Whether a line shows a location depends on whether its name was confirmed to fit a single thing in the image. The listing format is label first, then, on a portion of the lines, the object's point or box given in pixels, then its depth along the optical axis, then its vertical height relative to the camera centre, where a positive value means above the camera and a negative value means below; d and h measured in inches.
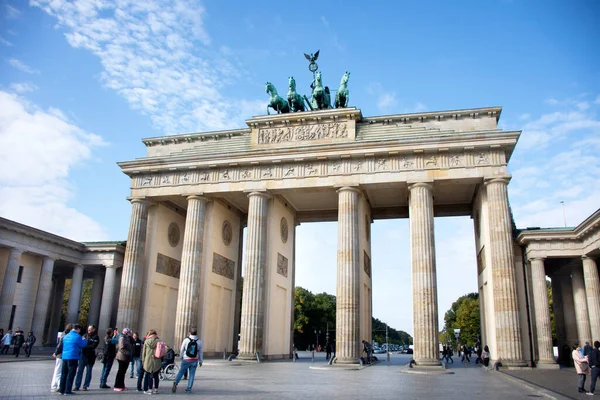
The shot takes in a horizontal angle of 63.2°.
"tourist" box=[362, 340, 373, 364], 1261.7 -46.1
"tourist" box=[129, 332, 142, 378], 626.9 -34.0
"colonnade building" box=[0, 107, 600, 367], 1133.7 +233.7
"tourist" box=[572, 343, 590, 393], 586.9 -37.9
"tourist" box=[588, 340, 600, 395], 593.3 -29.5
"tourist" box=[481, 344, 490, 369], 1182.8 -51.9
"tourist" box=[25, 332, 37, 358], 1128.2 -56.4
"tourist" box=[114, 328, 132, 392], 526.3 -36.7
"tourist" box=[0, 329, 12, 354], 1114.1 -48.0
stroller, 663.1 -59.1
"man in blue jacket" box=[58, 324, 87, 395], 486.6 -35.6
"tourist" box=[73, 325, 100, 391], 528.7 -39.6
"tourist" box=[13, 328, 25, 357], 1068.8 -45.3
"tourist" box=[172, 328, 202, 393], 530.6 -33.9
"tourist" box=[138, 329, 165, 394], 503.2 -38.5
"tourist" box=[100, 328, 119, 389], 561.1 -35.9
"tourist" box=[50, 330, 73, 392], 501.9 -50.2
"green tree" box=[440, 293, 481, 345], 3526.1 +85.5
